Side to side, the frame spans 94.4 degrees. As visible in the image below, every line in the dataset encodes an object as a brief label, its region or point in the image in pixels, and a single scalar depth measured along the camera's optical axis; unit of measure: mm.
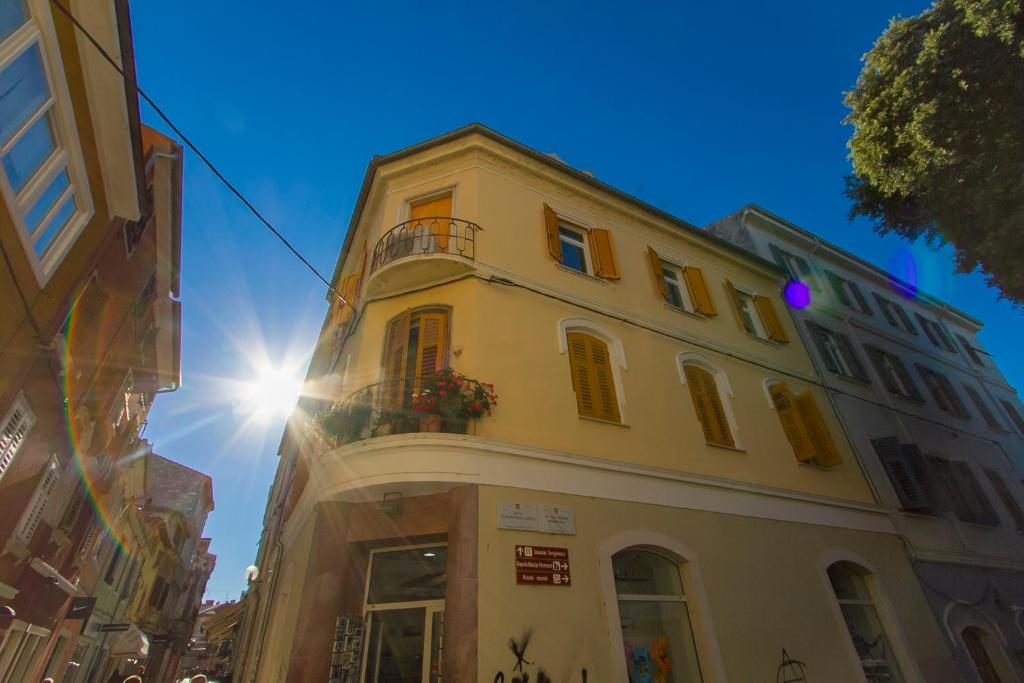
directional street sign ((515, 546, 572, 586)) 6016
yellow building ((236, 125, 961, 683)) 6176
